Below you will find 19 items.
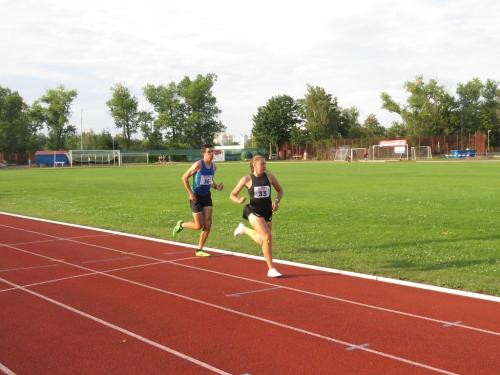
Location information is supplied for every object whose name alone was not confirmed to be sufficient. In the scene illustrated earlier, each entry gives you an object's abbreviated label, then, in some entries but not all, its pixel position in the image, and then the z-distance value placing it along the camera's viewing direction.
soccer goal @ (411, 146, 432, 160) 84.25
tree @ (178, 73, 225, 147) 114.62
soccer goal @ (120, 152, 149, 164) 96.81
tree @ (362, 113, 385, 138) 118.50
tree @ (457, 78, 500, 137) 102.12
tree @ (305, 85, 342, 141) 105.50
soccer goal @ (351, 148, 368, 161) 86.72
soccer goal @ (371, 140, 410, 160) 81.75
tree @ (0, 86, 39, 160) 100.88
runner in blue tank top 9.70
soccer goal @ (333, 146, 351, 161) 91.45
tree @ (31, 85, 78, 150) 107.31
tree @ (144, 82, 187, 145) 114.62
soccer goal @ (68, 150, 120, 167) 89.50
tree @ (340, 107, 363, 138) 113.50
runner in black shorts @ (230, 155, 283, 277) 8.17
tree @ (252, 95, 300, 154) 111.56
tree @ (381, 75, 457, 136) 102.06
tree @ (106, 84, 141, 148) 110.31
